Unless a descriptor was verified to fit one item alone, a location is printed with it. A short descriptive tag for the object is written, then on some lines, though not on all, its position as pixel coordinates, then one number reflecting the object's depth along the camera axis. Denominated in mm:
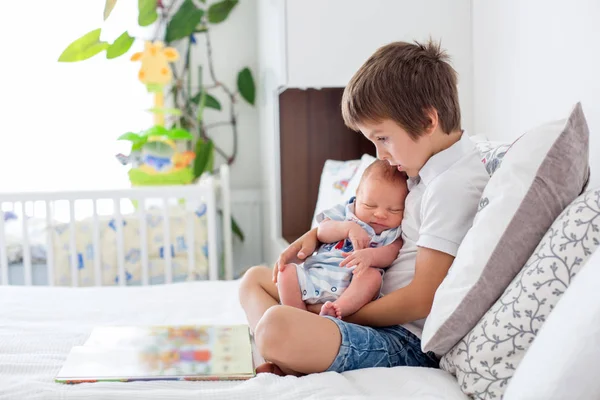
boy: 1071
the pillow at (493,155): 1187
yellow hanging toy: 2762
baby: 1185
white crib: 2352
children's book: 1062
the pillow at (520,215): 936
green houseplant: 2967
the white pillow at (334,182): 1983
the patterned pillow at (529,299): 847
